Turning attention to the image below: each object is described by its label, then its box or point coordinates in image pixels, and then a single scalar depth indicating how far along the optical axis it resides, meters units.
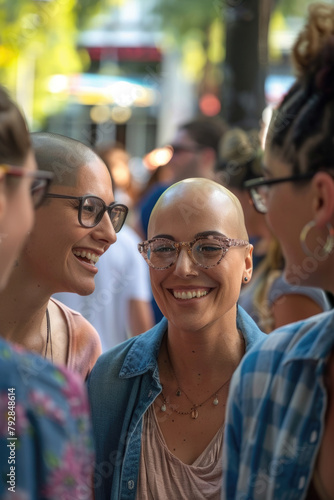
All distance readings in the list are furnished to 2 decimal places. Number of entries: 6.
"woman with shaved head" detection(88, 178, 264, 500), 2.34
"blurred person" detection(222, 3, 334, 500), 1.81
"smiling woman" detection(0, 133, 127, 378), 2.56
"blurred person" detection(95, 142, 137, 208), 7.05
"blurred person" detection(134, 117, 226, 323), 5.48
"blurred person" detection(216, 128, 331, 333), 3.35
